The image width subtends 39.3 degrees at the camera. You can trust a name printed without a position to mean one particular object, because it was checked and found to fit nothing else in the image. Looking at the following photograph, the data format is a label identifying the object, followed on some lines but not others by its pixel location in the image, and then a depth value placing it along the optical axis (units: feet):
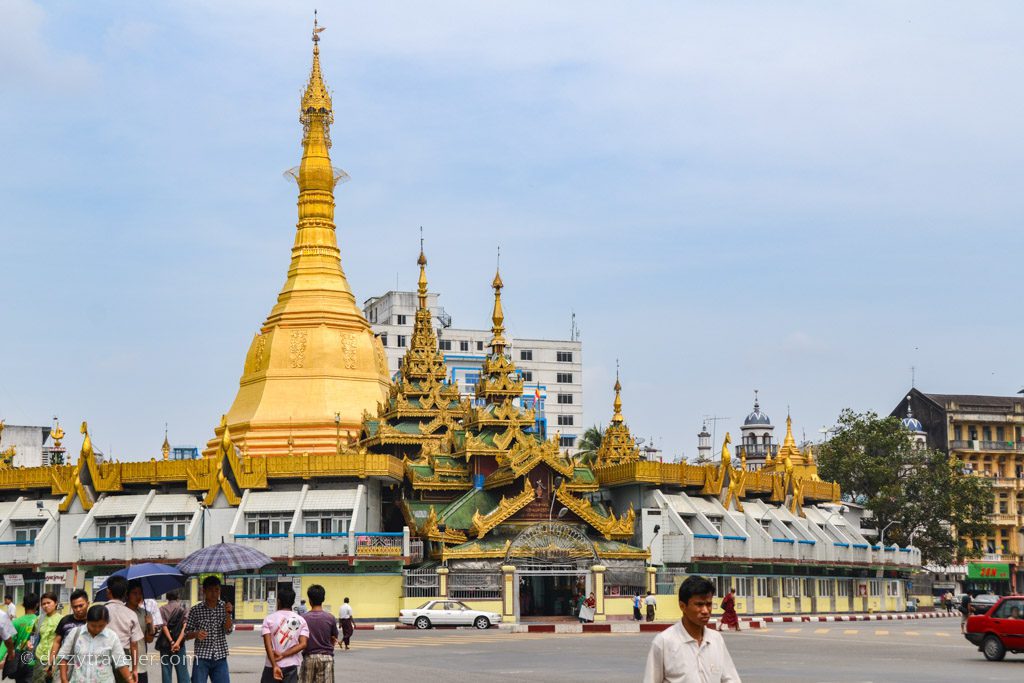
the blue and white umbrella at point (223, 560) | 88.74
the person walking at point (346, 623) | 121.39
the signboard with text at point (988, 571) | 311.68
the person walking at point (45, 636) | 54.49
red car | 101.55
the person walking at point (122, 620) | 51.91
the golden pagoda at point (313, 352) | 220.64
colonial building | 328.49
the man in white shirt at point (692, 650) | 33.06
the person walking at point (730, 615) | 147.84
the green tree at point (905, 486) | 266.98
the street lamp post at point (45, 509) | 192.95
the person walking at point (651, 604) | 175.52
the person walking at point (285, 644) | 53.26
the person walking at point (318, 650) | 53.72
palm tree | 314.55
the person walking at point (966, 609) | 151.60
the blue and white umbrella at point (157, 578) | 67.36
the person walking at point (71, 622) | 47.93
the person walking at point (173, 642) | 61.72
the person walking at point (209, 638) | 57.31
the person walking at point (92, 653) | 45.39
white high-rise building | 408.01
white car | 158.92
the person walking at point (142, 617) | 55.01
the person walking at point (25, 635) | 56.24
